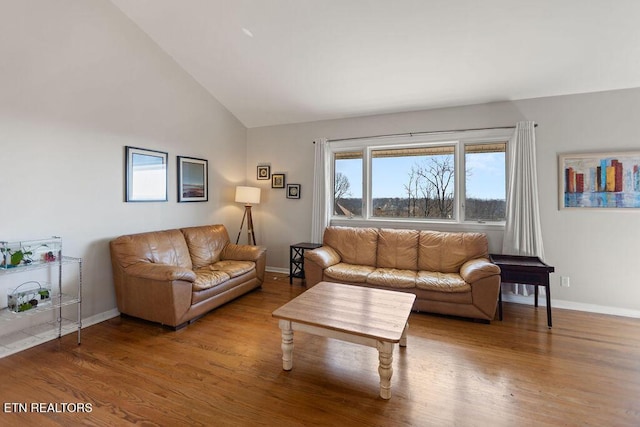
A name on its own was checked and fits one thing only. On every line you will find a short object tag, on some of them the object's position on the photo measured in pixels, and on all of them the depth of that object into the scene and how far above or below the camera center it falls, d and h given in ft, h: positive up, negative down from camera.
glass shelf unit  7.76 -2.60
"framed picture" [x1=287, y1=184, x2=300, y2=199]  15.92 +1.24
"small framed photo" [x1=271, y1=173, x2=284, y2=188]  16.29 +1.87
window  12.63 +1.73
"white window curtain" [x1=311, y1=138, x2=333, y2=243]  14.97 +1.28
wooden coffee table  6.14 -2.46
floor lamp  15.38 +0.81
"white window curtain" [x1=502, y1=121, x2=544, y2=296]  11.31 +0.50
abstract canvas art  10.37 +1.28
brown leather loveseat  9.16 -2.20
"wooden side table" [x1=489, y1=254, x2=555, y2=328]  9.52 -1.92
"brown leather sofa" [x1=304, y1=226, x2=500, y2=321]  9.86 -2.08
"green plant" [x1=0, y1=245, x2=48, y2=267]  7.57 -1.15
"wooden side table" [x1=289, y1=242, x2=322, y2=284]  14.26 -2.26
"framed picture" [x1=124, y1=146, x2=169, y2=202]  10.93 +1.50
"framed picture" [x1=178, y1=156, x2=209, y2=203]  13.11 +1.57
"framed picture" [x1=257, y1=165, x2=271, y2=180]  16.65 +2.36
